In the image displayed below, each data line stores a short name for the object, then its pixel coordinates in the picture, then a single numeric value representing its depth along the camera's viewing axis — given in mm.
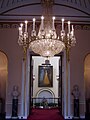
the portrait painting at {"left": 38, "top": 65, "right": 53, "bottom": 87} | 9155
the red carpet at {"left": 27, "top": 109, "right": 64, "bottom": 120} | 5395
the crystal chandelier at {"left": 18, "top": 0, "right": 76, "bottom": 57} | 3735
